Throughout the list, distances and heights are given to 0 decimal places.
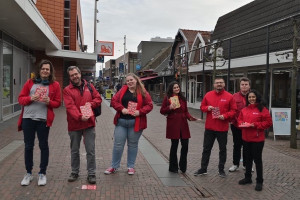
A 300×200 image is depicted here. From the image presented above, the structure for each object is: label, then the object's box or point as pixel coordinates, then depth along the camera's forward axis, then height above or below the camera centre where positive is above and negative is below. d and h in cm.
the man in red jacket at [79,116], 399 -41
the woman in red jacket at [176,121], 461 -54
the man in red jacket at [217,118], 449 -46
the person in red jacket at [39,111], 391 -33
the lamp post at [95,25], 2364 +583
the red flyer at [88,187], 390 -145
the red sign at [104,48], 2340 +368
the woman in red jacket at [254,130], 413 -61
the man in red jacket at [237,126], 473 -61
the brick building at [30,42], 838 +221
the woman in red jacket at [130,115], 433 -42
